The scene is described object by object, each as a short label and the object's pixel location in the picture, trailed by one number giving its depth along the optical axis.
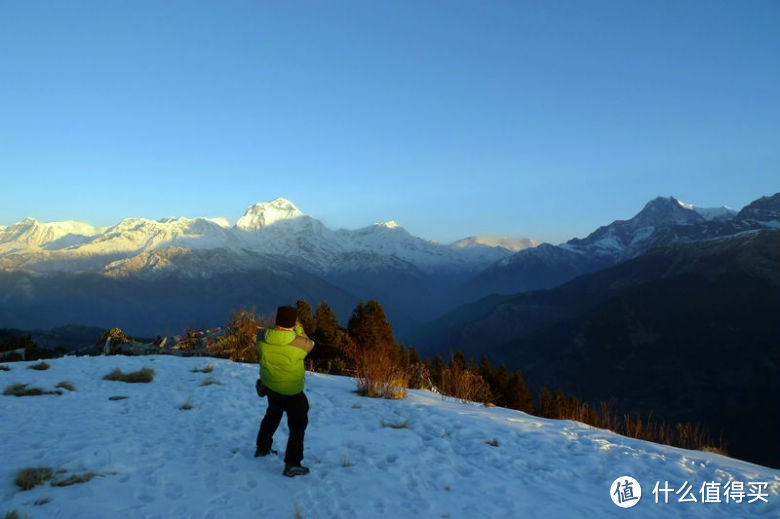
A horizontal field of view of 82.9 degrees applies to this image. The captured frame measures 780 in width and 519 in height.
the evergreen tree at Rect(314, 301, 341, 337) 34.41
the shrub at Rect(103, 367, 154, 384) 12.59
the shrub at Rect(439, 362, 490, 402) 13.38
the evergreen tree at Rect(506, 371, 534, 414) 48.12
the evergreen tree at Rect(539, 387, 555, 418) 42.10
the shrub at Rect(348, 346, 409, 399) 11.49
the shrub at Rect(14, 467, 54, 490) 5.24
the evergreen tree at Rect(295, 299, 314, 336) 35.09
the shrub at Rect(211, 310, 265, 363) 19.44
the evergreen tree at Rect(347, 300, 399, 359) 34.84
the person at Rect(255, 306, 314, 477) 6.45
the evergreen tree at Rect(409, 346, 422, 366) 47.88
